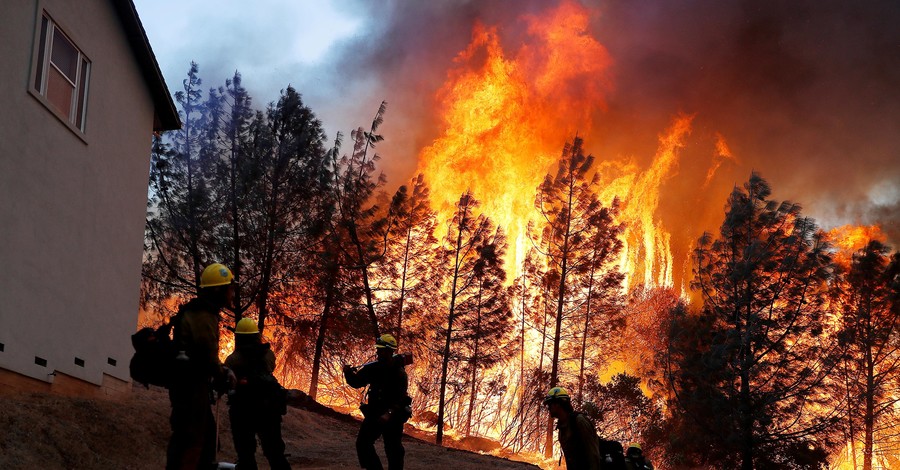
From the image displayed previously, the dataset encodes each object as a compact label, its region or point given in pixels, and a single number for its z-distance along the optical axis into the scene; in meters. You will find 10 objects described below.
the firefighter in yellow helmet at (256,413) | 7.98
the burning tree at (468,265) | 29.30
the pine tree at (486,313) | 29.53
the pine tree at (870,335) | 33.84
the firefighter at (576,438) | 7.67
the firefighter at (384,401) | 8.98
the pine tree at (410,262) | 30.58
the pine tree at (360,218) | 29.23
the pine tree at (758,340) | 25.83
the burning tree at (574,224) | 32.94
